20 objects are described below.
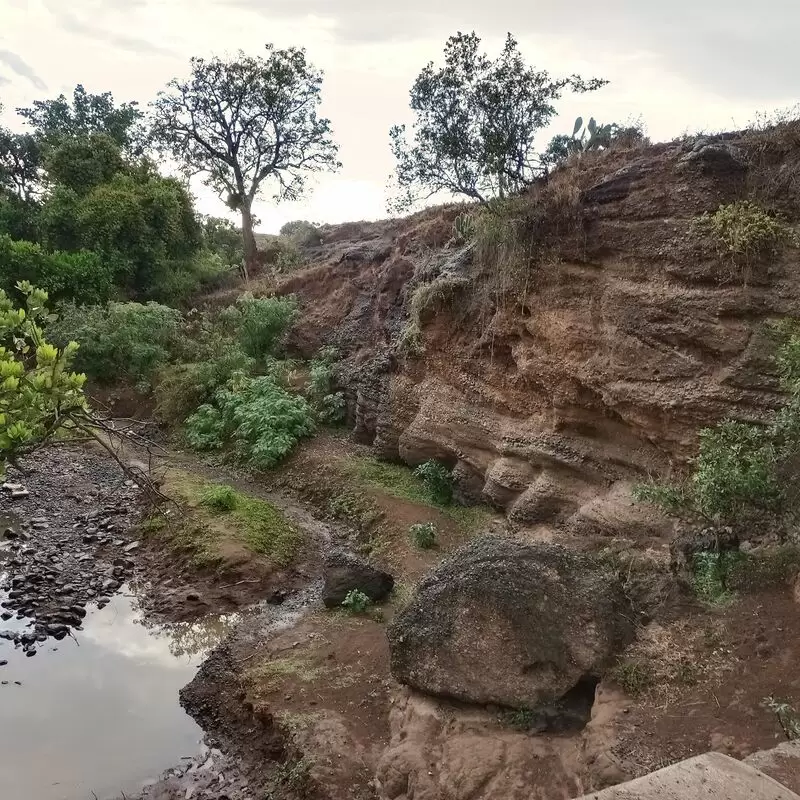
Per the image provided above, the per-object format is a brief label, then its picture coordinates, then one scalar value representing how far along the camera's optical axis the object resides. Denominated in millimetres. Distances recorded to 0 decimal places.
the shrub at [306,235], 24597
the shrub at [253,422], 13133
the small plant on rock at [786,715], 4145
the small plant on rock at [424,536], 9305
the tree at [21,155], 25656
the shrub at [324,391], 14261
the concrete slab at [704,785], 3287
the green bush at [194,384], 15930
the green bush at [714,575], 5684
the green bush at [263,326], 17312
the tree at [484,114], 10773
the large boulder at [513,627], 5461
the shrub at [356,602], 7934
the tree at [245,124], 21406
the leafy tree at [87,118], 25266
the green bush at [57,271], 19250
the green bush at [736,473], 5469
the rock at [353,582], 8117
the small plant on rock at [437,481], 10906
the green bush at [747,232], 7129
